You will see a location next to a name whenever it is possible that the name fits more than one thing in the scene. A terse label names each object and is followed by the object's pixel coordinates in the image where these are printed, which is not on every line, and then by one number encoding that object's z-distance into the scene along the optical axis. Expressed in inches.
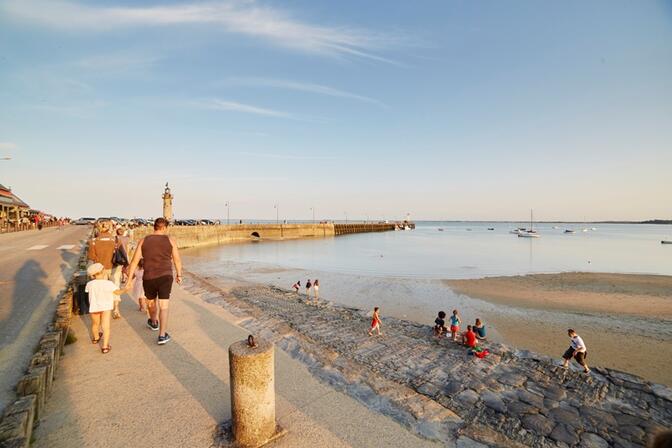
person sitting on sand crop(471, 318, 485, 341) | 373.4
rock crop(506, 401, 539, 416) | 219.8
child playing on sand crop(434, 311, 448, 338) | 388.8
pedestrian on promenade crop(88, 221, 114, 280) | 270.7
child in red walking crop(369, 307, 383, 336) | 382.3
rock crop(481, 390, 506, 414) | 222.4
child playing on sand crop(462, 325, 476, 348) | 339.1
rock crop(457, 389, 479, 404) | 228.6
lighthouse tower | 1598.2
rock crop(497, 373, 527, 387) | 263.7
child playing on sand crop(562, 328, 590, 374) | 304.8
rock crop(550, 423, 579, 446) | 192.2
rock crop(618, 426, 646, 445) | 200.4
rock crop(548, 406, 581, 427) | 211.6
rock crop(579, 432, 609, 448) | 190.2
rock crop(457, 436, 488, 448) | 156.9
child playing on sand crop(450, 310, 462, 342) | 373.7
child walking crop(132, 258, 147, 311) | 314.9
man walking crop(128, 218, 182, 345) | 216.5
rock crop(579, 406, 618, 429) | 212.5
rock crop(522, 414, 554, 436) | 199.5
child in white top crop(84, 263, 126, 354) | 213.9
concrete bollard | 132.8
